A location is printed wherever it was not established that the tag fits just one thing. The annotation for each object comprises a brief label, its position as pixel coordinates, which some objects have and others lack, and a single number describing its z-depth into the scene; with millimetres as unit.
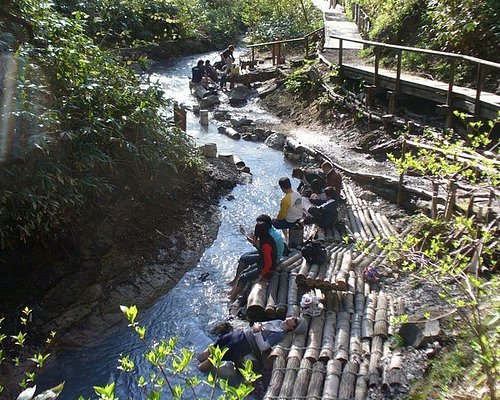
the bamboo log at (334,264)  7398
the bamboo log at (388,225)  9312
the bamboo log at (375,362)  5684
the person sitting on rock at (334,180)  10219
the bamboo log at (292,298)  7093
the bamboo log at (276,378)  5695
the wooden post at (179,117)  12836
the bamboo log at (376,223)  9277
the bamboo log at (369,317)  6461
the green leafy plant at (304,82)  17469
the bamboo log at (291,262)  8250
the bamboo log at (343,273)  7125
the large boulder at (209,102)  20147
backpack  7957
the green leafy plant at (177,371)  2389
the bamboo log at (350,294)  7044
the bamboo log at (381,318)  6445
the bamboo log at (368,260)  8008
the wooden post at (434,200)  8453
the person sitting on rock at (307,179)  10953
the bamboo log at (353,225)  9181
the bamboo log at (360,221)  9181
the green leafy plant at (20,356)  6461
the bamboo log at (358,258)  8093
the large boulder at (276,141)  15562
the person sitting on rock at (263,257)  7836
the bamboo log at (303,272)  7411
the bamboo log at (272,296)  7203
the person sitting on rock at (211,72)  22189
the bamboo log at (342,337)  6090
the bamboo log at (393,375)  5605
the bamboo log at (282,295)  7160
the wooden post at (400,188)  10391
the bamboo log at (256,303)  7311
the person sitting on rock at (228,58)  22203
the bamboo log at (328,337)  6127
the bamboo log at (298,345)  6242
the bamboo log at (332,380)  5509
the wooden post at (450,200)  7840
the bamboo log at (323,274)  7250
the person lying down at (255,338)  6574
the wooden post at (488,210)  7457
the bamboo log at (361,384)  5469
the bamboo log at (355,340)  6074
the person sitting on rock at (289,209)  9180
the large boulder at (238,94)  20172
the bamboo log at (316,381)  5578
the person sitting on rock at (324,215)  9430
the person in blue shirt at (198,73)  21633
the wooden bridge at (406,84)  10227
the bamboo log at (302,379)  5645
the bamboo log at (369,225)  9270
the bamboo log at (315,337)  6195
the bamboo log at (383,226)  9242
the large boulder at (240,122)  17609
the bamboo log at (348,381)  5512
